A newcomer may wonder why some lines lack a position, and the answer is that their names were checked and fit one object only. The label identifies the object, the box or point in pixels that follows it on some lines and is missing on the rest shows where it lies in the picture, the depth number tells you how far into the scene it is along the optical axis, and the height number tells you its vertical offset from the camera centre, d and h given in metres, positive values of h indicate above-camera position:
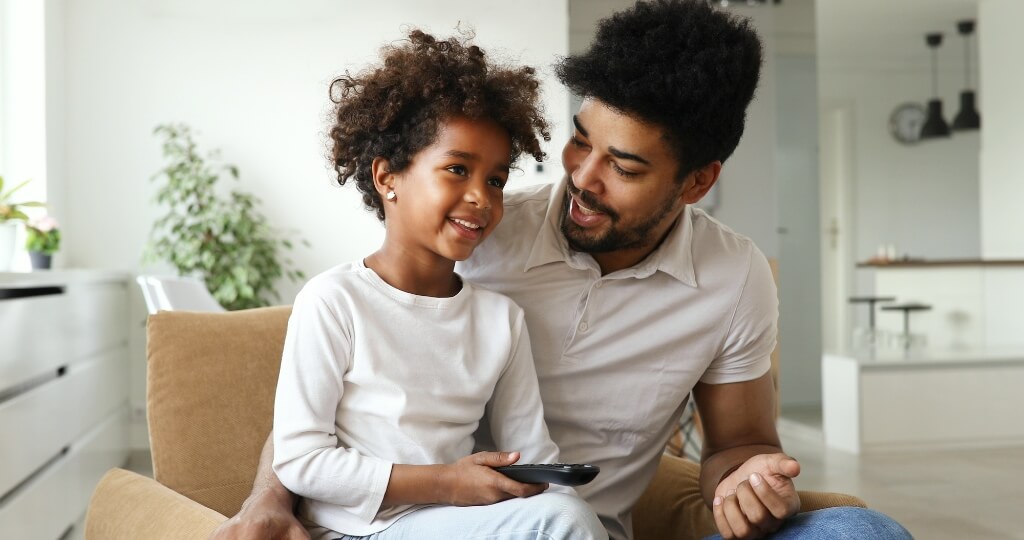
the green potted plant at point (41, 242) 3.76 +0.14
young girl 1.20 -0.09
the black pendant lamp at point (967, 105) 6.21 +1.00
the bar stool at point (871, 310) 5.99 -0.25
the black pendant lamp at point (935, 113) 6.23 +0.96
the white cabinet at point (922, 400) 5.22 -0.70
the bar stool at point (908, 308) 5.90 -0.24
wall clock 6.26 +0.90
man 1.51 +0.00
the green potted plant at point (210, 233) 4.77 +0.21
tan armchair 1.52 -0.21
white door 6.20 +0.31
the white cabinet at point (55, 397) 2.64 -0.38
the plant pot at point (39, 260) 3.78 +0.07
